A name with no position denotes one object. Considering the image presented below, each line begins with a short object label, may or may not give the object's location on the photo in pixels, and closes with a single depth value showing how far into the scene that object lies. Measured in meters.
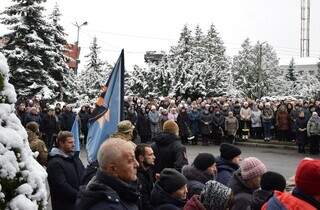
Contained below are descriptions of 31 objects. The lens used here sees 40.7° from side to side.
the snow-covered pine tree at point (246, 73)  57.19
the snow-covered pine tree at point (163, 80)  36.25
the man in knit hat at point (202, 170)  5.05
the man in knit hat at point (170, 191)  4.13
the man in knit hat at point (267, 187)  3.92
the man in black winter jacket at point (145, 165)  5.08
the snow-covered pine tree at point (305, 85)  58.19
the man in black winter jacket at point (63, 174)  5.44
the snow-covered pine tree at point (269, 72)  58.66
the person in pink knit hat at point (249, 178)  4.57
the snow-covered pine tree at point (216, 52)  54.81
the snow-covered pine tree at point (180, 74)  33.98
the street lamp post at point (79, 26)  38.98
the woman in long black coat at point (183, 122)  19.92
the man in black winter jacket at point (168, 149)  6.61
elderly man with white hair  2.94
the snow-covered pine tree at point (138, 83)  38.75
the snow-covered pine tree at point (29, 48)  28.22
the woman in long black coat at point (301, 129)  17.16
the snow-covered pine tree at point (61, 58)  30.55
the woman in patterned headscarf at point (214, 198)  3.72
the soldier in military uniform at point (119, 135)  5.21
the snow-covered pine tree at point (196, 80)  33.72
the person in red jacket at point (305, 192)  2.99
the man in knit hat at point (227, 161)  5.57
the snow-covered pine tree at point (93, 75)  47.50
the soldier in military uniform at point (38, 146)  6.50
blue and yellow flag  6.01
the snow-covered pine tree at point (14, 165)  2.60
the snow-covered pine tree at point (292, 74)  69.75
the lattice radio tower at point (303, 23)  91.69
